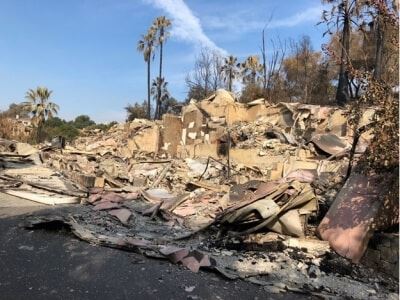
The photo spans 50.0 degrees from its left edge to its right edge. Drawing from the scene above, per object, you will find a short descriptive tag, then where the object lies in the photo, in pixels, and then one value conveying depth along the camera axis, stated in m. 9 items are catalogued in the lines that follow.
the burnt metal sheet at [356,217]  5.53
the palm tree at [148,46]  39.66
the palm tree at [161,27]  39.28
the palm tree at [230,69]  37.69
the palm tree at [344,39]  18.33
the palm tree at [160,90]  41.38
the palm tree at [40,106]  39.19
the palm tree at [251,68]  35.14
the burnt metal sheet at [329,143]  12.95
